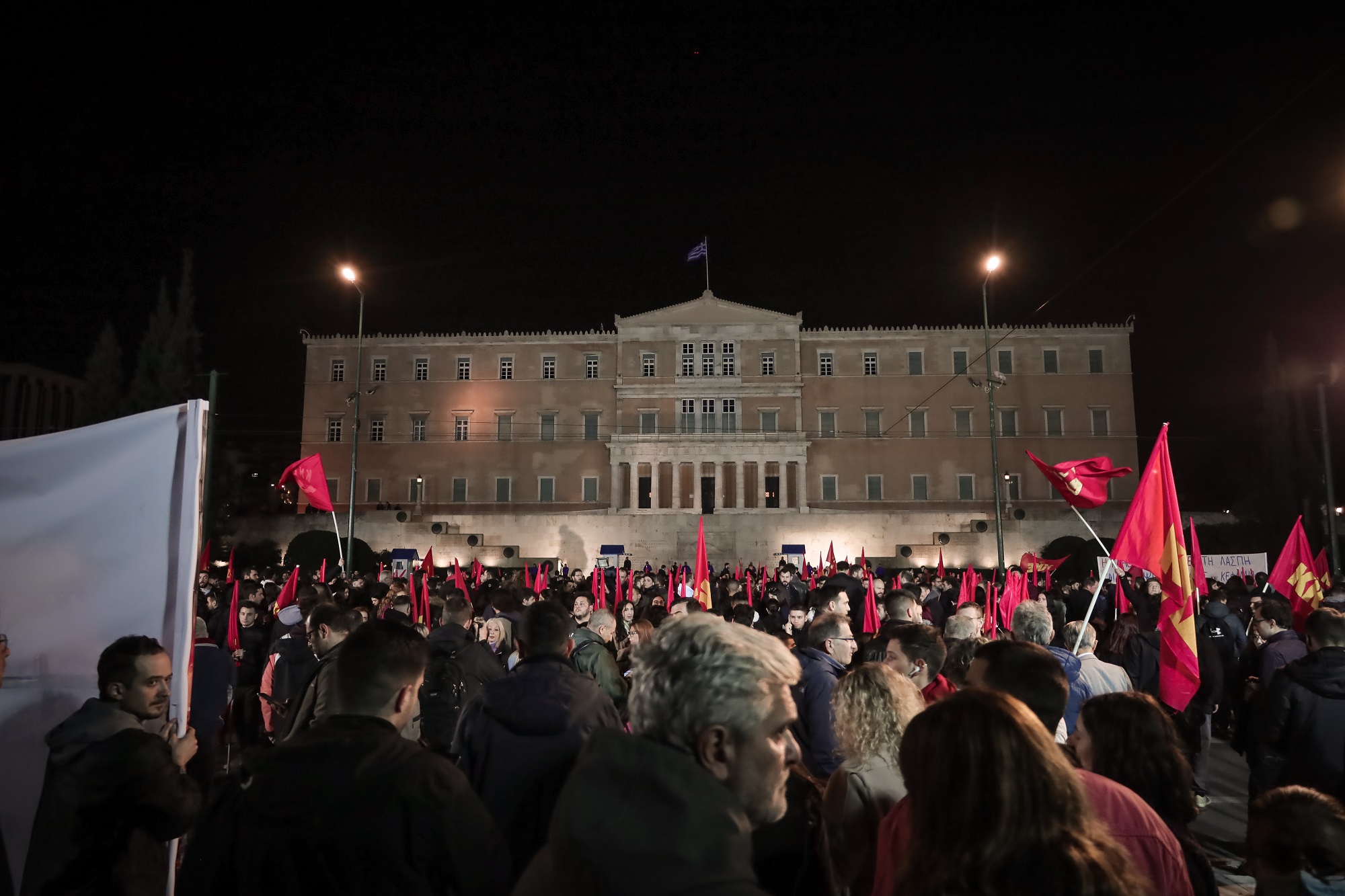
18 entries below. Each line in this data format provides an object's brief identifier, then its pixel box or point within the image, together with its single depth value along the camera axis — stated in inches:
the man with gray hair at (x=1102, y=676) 181.5
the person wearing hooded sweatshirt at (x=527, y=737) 125.4
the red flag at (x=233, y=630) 319.6
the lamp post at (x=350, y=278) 752.3
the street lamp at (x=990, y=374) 697.6
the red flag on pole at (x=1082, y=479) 339.4
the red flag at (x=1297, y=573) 435.5
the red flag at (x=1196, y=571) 357.6
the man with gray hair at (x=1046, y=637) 170.9
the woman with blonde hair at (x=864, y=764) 105.7
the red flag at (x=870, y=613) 371.6
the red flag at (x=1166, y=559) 209.0
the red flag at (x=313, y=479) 626.5
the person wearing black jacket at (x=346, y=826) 78.7
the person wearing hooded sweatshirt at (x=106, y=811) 105.1
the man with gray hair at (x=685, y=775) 51.3
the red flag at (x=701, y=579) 419.8
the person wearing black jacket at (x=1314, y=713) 179.9
